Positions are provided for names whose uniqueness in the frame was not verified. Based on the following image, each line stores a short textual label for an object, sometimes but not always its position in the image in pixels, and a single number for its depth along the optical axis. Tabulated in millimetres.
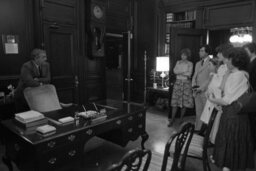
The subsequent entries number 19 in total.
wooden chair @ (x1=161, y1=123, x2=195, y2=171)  1486
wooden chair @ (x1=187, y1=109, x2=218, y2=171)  2107
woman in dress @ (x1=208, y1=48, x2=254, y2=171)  2150
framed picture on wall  3461
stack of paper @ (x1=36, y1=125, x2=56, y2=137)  1910
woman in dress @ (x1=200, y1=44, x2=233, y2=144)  2510
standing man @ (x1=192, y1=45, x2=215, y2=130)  3770
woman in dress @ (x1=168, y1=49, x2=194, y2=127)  4133
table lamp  4762
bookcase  4863
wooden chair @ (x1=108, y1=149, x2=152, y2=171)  1094
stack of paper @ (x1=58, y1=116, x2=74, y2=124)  2207
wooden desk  1818
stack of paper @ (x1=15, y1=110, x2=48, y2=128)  2098
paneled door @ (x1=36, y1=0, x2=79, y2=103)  3904
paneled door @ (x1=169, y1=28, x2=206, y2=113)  4332
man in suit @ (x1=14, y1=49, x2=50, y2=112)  3096
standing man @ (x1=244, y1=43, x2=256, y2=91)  2719
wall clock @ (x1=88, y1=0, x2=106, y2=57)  4492
